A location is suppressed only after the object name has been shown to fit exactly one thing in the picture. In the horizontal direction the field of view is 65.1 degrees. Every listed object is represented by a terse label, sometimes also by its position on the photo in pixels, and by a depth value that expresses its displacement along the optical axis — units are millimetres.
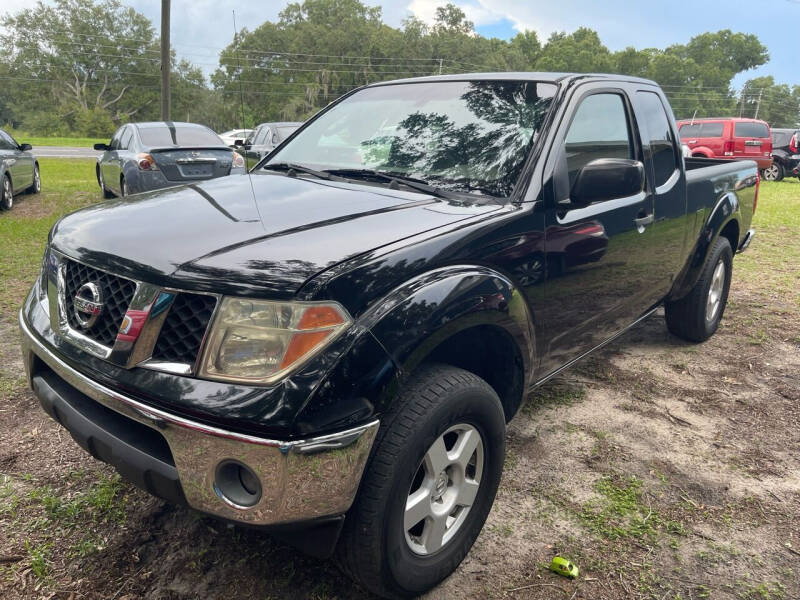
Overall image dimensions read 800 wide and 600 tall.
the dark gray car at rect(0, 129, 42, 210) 9946
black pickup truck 1732
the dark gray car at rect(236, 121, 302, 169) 13000
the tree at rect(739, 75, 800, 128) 92438
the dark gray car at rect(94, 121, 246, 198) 8812
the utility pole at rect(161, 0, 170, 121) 16953
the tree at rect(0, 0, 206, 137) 62719
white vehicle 29875
